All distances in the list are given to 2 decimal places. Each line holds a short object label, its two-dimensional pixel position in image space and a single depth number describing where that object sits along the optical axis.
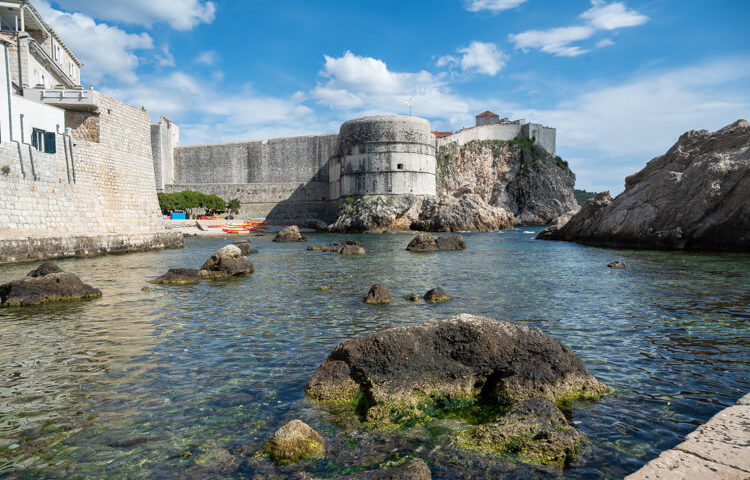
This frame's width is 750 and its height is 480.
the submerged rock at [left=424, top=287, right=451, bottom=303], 9.08
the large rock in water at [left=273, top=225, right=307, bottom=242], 29.47
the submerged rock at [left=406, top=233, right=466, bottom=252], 21.52
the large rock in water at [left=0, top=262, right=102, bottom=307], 8.70
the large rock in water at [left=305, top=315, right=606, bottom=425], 4.18
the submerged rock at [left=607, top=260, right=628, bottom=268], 13.81
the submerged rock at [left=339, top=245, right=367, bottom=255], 20.17
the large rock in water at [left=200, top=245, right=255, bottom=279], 12.62
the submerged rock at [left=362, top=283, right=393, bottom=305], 8.95
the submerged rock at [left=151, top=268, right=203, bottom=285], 11.45
